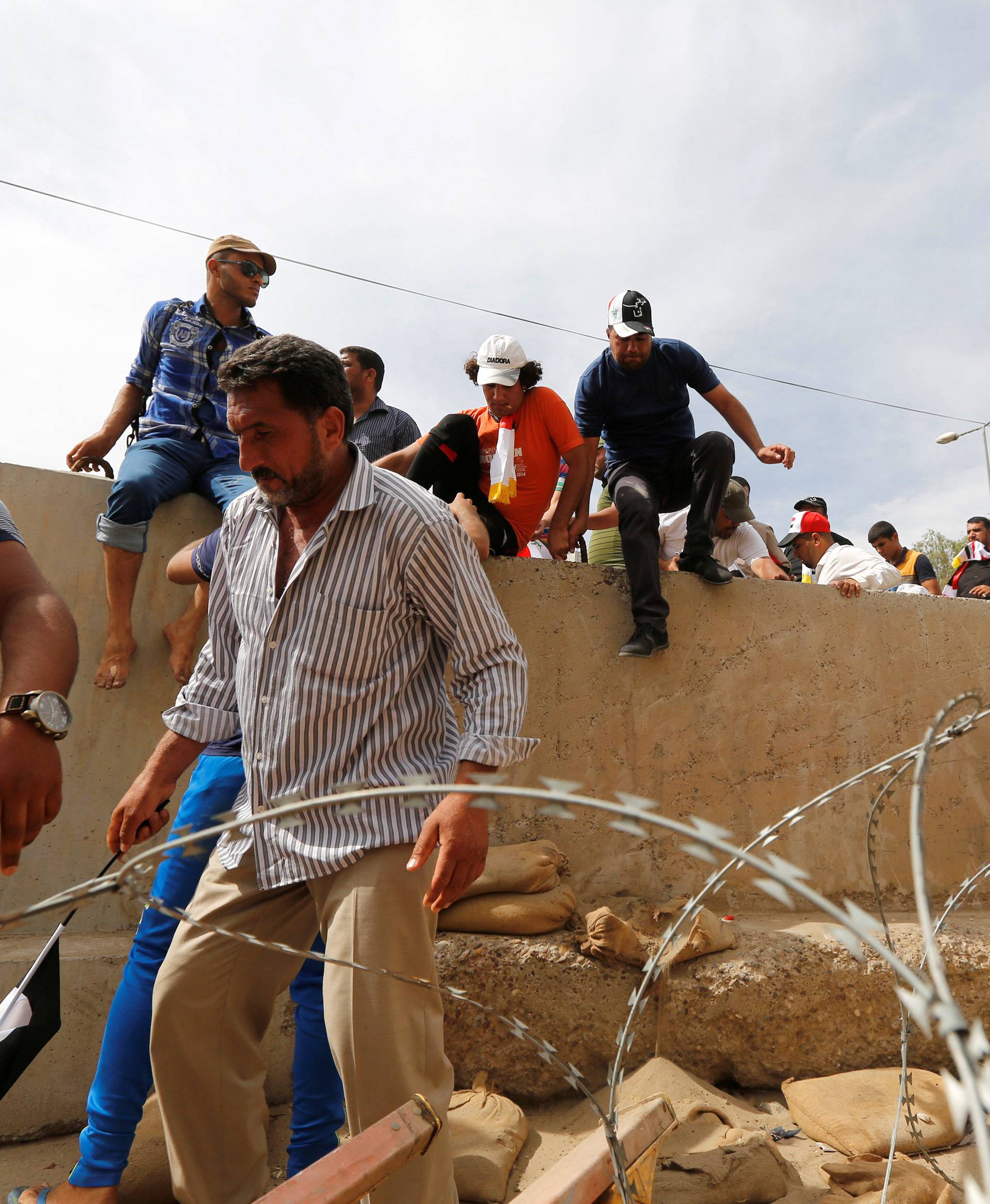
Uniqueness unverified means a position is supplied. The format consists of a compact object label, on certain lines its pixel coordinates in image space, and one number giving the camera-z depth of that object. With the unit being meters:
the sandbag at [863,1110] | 3.04
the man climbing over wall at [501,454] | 3.83
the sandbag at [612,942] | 3.38
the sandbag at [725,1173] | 2.73
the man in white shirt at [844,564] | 5.05
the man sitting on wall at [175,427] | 3.36
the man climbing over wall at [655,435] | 4.20
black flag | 2.00
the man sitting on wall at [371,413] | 4.42
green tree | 28.28
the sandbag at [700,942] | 3.47
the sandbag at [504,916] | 3.40
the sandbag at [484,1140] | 2.72
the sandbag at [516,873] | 3.46
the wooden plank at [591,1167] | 1.83
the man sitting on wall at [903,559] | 6.88
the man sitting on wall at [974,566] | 6.66
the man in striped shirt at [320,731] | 1.85
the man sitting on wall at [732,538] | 5.13
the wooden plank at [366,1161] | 1.46
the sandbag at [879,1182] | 2.59
